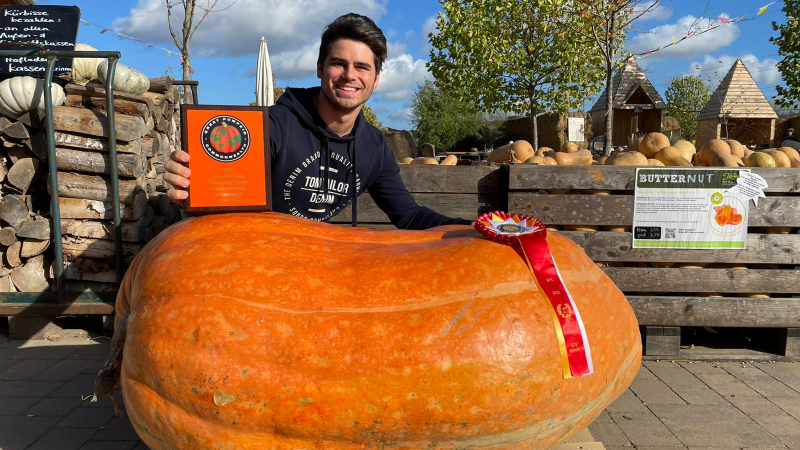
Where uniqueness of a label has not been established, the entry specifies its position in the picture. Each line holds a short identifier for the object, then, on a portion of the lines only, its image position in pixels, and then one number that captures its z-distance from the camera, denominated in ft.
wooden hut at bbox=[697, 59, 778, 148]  88.99
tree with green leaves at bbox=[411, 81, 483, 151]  111.75
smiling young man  8.81
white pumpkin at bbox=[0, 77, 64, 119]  12.82
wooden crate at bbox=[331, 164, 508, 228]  12.89
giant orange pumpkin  5.43
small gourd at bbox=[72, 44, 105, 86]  16.78
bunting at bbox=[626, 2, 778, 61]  26.40
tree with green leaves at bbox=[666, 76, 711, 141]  126.72
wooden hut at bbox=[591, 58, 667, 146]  93.40
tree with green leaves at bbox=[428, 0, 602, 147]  56.39
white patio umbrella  29.35
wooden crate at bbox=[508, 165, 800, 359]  12.26
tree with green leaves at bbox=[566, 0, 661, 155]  32.48
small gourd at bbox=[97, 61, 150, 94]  14.43
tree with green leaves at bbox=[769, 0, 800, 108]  65.26
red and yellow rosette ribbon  5.78
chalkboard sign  14.88
